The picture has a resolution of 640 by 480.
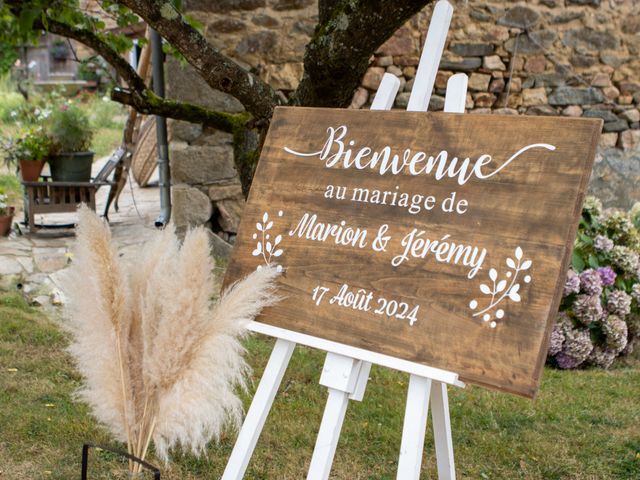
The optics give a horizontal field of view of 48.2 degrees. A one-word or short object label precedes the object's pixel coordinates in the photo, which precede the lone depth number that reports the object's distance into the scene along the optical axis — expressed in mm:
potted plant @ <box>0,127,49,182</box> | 6316
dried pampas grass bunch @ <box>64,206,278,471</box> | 1379
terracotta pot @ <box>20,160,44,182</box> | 6359
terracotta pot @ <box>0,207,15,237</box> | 6168
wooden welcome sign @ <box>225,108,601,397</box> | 1616
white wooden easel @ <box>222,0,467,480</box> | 1713
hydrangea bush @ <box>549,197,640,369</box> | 4062
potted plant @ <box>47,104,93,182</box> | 6484
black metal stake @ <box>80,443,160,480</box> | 1415
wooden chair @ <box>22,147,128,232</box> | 6359
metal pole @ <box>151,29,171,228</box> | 5727
